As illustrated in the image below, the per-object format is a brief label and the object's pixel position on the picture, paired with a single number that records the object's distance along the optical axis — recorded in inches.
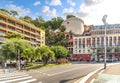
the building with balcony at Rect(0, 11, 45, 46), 966.5
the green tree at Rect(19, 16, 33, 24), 1586.9
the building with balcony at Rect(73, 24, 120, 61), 1306.9
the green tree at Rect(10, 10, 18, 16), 1425.6
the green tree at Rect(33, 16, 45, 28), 1629.6
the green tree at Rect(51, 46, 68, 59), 933.5
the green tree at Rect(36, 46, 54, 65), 709.6
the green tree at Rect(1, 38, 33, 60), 739.0
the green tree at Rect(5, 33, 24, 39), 891.8
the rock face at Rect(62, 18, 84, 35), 1528.4
